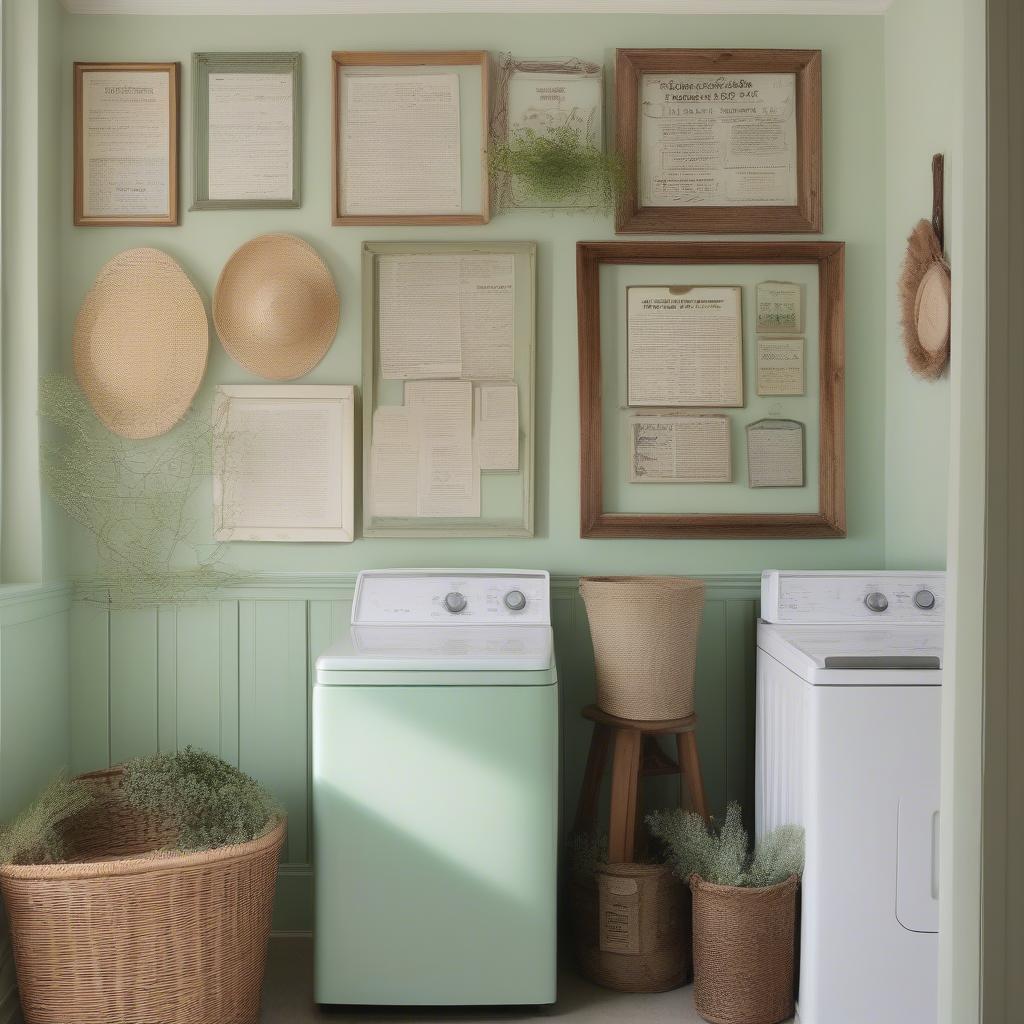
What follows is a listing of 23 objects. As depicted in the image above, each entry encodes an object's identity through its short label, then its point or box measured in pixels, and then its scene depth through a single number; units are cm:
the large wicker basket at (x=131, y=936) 209
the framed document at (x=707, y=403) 286
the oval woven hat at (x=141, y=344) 282
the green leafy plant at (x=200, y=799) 226
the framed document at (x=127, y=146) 284
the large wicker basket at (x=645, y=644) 247
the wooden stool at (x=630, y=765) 253
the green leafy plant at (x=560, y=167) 276
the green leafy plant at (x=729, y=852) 223
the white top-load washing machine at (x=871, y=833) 207
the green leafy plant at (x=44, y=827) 219
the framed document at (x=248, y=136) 285
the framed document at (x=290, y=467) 284
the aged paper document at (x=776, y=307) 287
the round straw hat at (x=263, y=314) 280
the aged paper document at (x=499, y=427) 286
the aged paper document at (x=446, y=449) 286
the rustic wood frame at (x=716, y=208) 283
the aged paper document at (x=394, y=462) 285
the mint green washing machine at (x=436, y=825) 220
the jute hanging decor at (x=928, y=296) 246
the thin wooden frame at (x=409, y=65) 282
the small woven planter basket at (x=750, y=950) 224
